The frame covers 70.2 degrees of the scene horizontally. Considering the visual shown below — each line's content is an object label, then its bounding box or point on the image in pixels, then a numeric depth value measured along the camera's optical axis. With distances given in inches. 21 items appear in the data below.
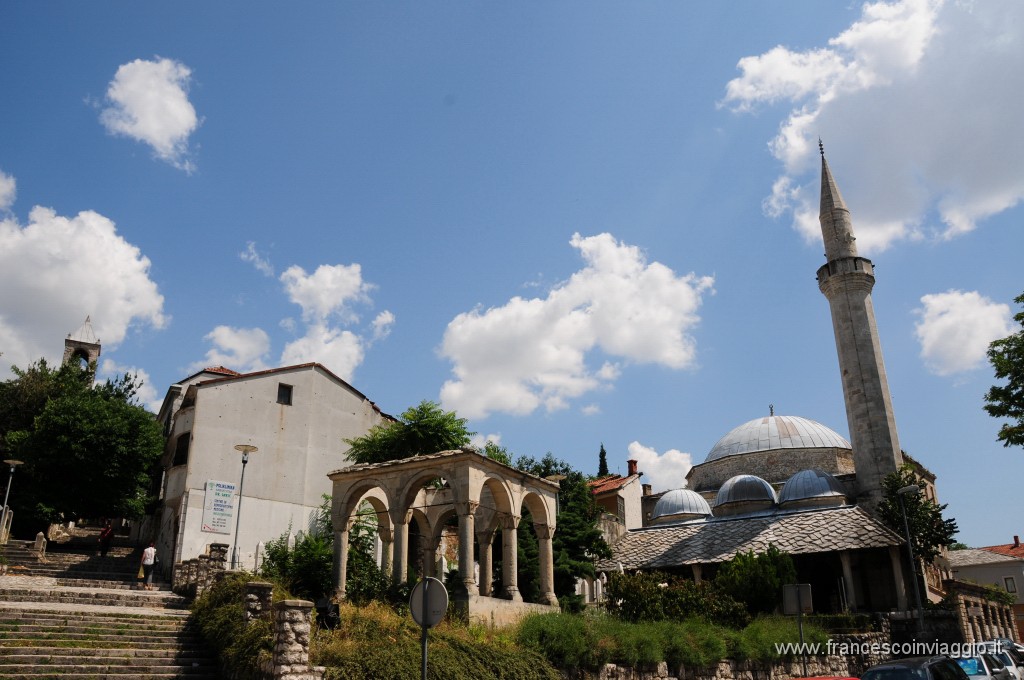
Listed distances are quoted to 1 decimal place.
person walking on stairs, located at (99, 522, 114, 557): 967.6
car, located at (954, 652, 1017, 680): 529.7
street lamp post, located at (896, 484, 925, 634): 866.1
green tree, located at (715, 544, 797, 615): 945.5
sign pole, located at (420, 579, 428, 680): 337.7
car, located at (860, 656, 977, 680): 393.1
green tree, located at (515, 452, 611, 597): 920.9
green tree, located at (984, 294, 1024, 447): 739.4
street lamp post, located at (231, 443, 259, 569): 789.2
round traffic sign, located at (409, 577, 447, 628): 335.6
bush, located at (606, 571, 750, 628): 794.8
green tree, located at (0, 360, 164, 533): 1068.5
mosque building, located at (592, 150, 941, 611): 1154.7
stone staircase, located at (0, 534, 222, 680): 454.9
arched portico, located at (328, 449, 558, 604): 634.2
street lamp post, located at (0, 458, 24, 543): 977.5
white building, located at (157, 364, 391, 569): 946.7
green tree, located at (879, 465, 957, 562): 1122.7
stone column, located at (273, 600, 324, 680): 410.3
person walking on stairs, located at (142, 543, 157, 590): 804.2
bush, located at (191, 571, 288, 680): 454.3
